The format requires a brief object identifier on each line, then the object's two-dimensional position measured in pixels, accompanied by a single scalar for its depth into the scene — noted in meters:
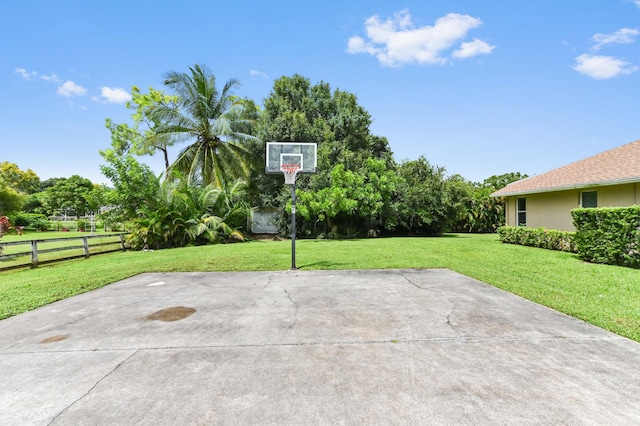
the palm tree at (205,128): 20.03
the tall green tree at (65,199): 43.52
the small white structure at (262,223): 22.67
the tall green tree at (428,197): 20.12
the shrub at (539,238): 11.22
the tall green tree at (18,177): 46.09
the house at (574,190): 10.83
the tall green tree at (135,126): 27.03
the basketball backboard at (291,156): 8.74
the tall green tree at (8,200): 23.20
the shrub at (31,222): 29.62
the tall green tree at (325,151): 17.34
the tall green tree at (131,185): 15.26
